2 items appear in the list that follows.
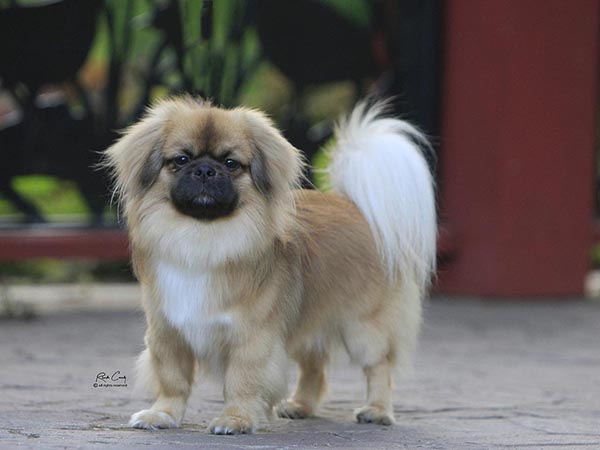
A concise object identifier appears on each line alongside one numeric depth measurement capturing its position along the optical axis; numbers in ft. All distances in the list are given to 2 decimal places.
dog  30.42
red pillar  55.72
